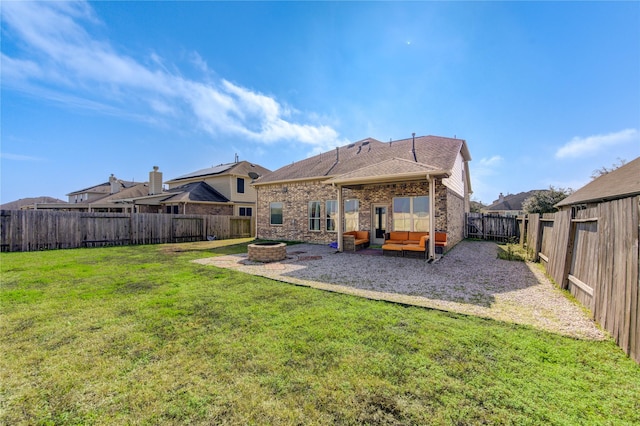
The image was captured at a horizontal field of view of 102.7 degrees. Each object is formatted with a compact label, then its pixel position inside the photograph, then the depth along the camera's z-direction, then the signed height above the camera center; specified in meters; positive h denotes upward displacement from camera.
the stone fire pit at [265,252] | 8.94 -1.61
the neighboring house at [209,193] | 19.80 +1.09
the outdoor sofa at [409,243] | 9.13 -1.39
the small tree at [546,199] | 19.61 +0.77
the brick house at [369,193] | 10.41 +0.73
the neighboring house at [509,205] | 36.47 +0.55
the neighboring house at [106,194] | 19.91 +1.40
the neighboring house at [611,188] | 7.88 +0.77
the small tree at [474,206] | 31.59 +0.33
